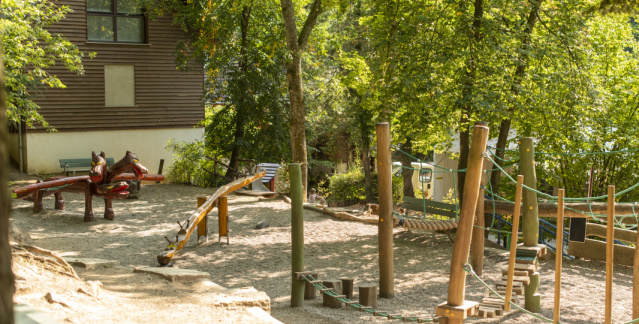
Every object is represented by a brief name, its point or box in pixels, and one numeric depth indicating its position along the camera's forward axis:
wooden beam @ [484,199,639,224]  8.33
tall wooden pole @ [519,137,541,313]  7.84
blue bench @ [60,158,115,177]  19.83
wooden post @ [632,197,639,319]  5.74
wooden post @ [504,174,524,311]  6.38
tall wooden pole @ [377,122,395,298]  8.94
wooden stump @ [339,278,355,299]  8.56
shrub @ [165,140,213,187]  20.55
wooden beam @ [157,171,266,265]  9.33
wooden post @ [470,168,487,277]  10.20
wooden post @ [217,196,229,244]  11.66
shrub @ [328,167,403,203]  25.25
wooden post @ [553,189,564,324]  5.67
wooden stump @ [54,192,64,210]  14.12
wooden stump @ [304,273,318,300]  8.83
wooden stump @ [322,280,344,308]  8.17
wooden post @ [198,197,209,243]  11.92
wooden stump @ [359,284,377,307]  8.06
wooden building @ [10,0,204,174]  20.14
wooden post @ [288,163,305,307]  8.30
